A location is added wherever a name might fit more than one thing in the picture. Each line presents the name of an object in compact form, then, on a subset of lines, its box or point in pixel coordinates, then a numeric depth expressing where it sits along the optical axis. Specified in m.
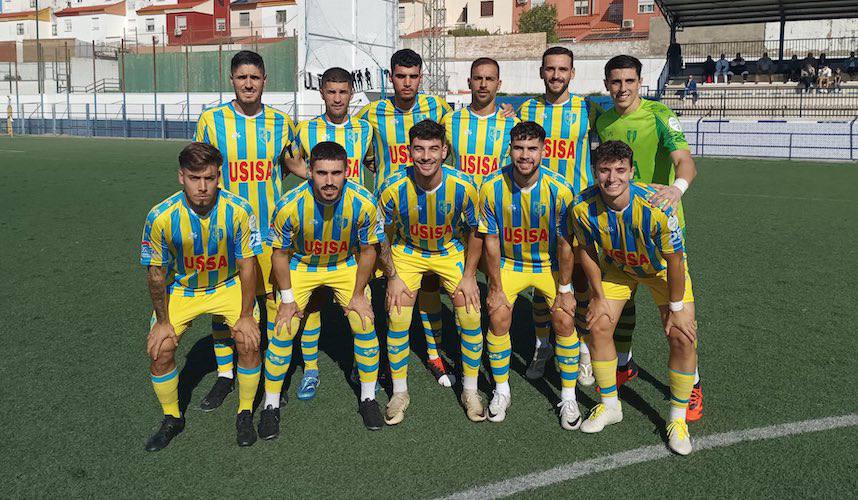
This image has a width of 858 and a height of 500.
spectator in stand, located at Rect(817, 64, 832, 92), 29.34
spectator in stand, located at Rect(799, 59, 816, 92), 29.12
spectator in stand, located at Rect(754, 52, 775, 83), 32.94
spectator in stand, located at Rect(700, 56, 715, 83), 32.72
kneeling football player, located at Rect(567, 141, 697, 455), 3.93
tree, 51.12
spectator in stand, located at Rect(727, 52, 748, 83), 33.84
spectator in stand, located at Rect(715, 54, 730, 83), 32.97
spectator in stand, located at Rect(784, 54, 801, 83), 31.89
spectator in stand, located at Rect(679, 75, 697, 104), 30.05
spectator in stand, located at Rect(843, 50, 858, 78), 30.58
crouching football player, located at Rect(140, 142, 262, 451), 3.99
